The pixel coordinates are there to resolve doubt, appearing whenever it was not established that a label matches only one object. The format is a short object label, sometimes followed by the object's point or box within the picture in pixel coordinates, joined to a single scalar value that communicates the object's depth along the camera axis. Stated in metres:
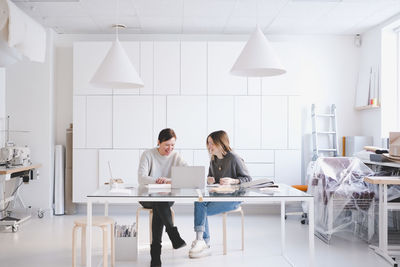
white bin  3.55
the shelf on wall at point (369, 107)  5.34
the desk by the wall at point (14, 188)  4.46
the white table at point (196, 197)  2.79
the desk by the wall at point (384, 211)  3.64
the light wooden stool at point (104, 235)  3.10
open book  3.30
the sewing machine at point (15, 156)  4.72
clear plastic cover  4.13
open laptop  3.20
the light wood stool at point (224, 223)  3.69
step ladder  5.73
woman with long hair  3.65
